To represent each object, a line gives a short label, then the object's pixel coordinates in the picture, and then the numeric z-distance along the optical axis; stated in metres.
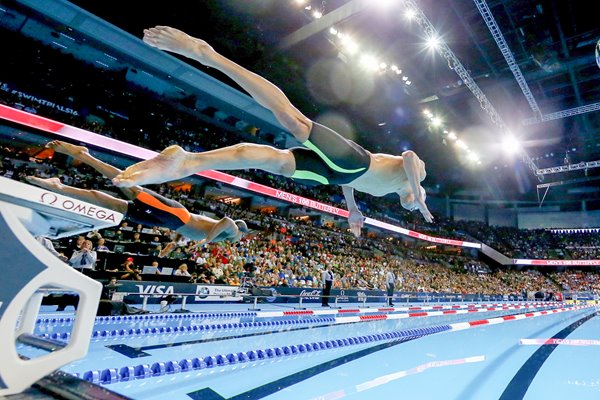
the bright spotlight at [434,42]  11.29
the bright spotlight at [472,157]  21.67
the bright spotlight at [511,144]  16.33
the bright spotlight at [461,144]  19.79
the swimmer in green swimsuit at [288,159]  1.95
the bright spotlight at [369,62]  13.57
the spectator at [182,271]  8.66
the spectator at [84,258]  6.11
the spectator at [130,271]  7.60
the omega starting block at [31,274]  1.36
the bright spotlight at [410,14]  10.21
